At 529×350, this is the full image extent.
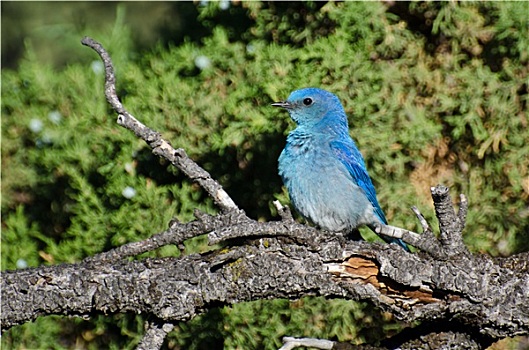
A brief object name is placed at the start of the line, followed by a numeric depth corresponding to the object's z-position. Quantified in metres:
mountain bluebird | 8.16
